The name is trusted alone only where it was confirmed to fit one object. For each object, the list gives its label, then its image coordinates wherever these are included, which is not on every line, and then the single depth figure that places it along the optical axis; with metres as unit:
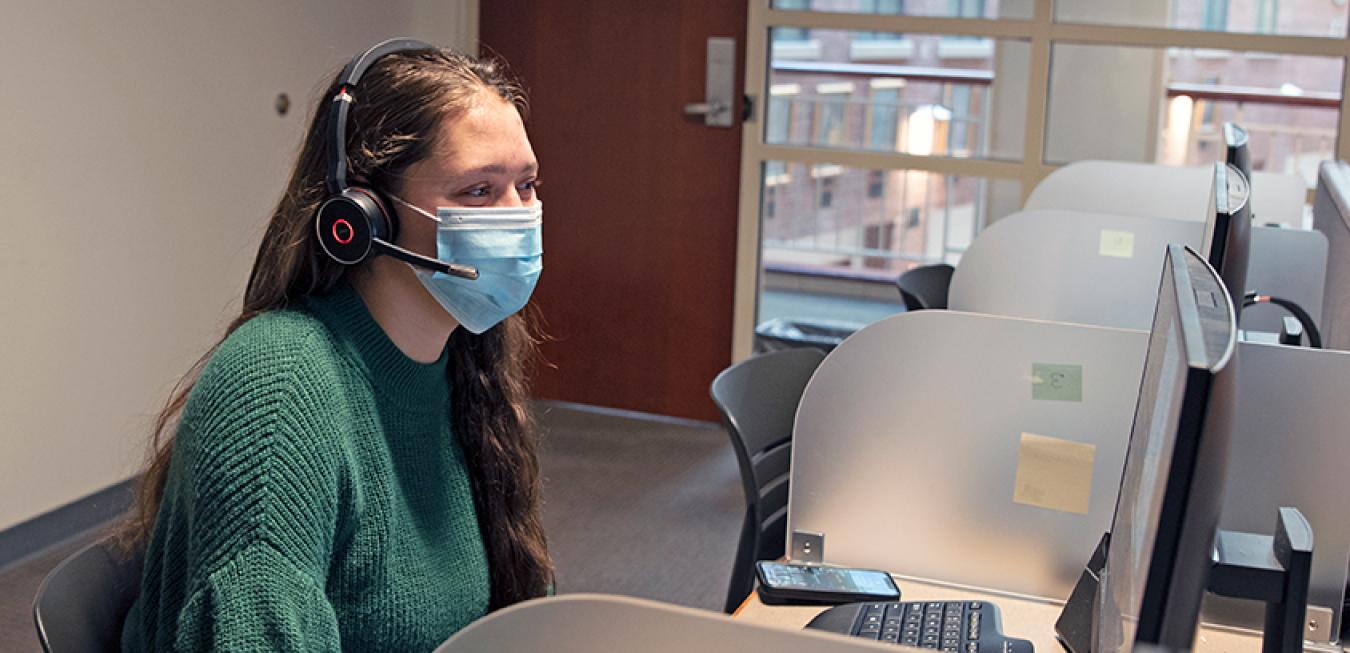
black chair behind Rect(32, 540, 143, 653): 1.26
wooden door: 4.38
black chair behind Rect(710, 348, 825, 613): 2.12
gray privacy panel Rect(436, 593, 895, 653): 0.73
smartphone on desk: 1.59
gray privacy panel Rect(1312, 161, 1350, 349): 2.00
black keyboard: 1.43
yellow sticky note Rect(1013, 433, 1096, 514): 1.63
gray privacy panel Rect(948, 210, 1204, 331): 2.70
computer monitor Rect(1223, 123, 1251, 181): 2.10
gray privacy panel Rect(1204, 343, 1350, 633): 1.41
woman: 1.19
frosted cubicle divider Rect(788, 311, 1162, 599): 1.62
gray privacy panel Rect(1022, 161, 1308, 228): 3.14
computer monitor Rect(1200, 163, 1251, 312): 1.52
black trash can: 4.18
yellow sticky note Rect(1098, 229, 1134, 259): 2.71
